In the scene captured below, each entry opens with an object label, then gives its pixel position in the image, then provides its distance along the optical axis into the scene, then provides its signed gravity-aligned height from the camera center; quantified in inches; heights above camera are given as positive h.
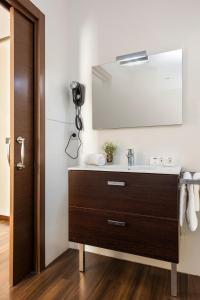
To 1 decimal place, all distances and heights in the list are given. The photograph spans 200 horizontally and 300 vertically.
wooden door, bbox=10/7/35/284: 57.2 +1.0
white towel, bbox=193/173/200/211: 53.2 -11.5
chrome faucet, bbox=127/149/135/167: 67.6 -2.3
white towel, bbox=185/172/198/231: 53.2 -15.8
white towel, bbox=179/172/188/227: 52.7 -13.4
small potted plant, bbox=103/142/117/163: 71.9 -0.3
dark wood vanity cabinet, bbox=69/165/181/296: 51.4 -16.3
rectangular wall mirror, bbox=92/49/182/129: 64.2 +19.6
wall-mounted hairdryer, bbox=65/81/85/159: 75.9 +17.9
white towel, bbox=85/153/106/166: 67.3 -3.0
